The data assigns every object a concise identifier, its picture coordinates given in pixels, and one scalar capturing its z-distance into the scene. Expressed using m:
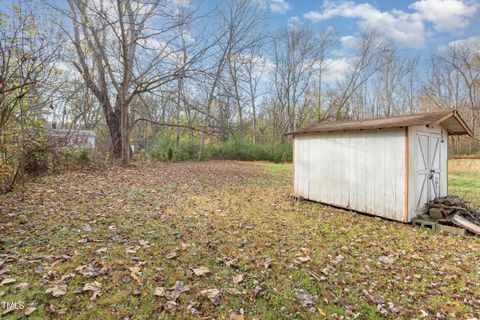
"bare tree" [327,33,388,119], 23.09
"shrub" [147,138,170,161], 15.88
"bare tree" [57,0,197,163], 9.23
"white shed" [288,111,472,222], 4.95
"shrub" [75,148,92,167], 8.87
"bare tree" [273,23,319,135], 23.42
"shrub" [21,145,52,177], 6.18
